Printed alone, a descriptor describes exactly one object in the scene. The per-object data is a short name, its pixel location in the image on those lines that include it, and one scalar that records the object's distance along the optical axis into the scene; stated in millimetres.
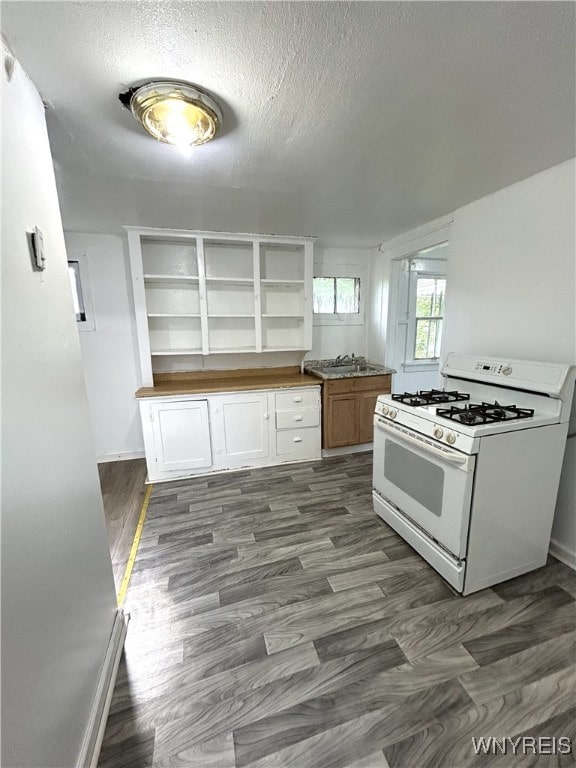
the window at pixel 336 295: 3701
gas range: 1523
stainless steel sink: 3782
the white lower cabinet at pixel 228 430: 2838
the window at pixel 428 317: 3787
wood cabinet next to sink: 3211
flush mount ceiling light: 1126
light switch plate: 918
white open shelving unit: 2963
